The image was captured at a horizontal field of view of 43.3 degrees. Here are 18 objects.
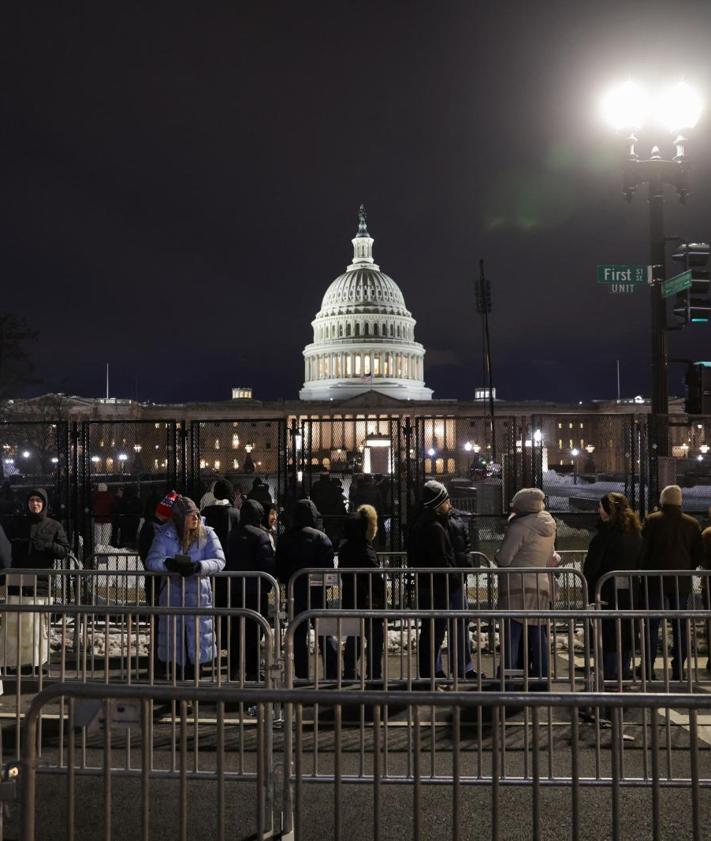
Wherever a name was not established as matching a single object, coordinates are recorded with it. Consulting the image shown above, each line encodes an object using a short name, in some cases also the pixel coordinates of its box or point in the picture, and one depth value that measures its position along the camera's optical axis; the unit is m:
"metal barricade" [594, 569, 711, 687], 7.19
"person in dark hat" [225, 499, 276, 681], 8.09
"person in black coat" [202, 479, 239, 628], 9.54
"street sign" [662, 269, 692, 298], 10.76
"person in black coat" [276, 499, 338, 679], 8.02
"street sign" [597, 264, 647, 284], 11.66
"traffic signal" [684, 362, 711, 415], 11.03
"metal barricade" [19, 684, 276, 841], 3.35
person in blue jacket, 6.98
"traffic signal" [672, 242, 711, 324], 10.84
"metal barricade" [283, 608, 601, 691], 5.44
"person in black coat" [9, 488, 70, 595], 8.91
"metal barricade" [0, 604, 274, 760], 5.46
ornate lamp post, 10.86
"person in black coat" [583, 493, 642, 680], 8.02
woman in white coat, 7.64
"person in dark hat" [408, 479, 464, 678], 8.12
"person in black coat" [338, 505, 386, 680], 8.12
